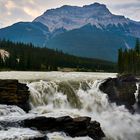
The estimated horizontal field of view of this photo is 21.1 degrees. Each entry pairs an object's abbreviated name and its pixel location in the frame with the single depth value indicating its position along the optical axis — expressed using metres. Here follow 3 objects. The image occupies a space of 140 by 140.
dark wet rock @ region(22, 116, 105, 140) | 46.69
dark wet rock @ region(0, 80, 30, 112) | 58.22
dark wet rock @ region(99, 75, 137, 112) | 74.75
